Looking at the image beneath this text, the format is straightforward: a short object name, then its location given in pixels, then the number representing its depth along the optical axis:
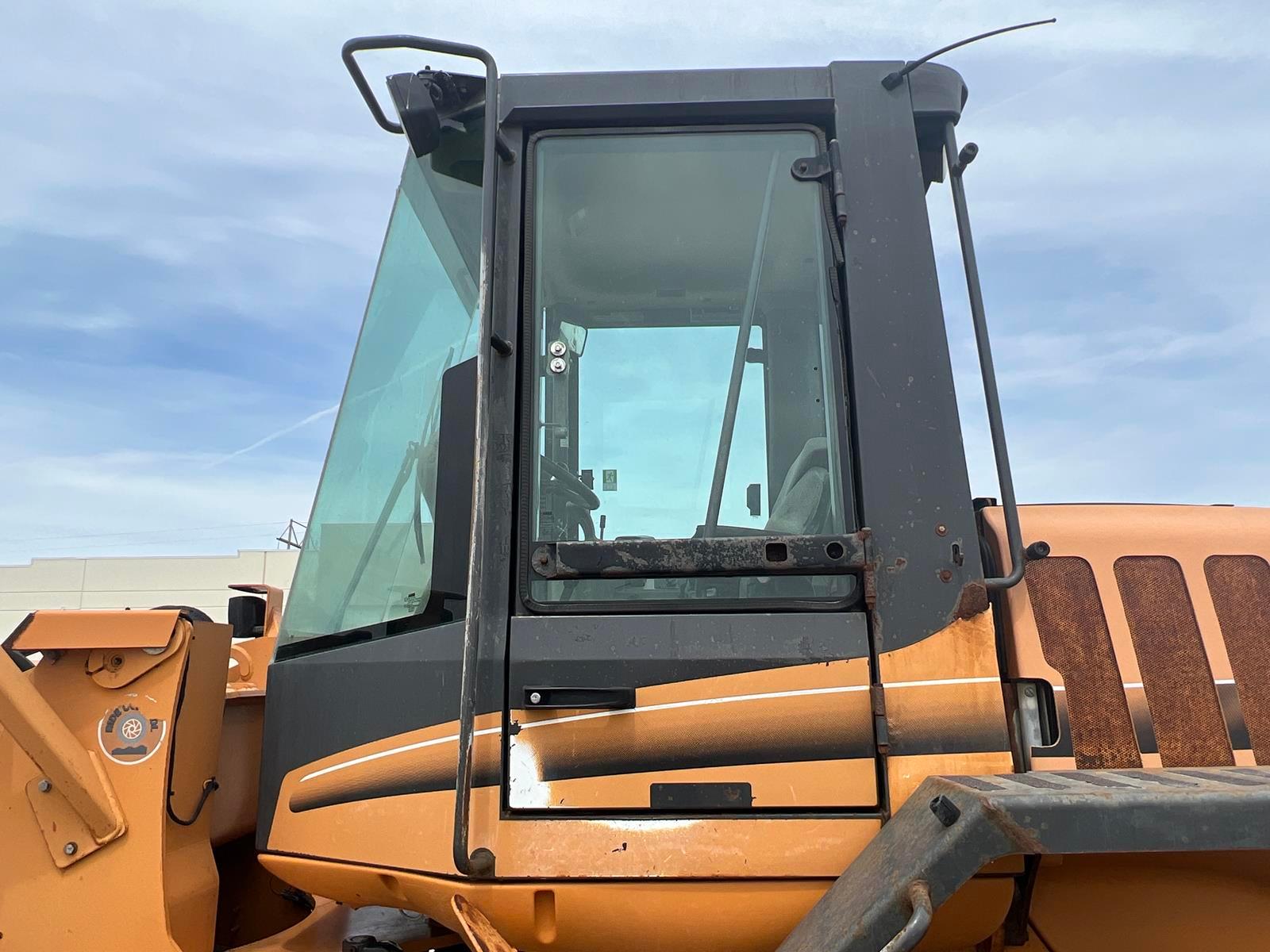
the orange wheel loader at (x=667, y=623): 1.81
